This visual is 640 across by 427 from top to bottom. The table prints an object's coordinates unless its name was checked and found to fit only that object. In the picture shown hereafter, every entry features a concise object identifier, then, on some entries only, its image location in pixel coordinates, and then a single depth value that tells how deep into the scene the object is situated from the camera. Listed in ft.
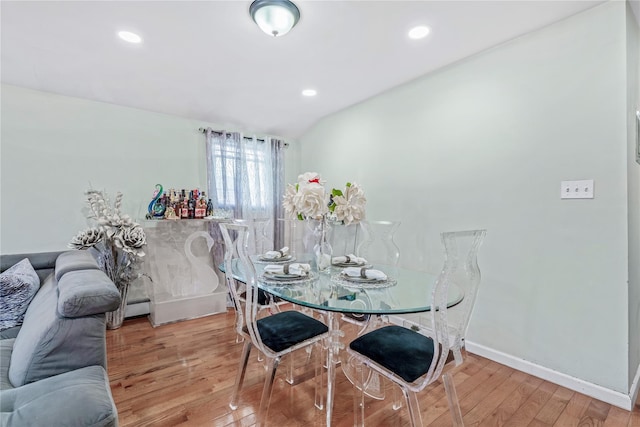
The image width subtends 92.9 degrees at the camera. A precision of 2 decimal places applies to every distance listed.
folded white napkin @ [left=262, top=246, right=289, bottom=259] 7.63
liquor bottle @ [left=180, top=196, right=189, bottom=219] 10.46
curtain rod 11.46
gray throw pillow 5.72
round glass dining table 4.37
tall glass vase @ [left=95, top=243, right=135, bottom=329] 9.09
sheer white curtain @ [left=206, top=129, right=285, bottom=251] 11.64
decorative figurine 10.09
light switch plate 6.01
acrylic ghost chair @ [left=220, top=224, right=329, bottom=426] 4.83
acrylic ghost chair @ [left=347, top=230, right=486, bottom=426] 3.94
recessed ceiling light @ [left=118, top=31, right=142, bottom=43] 6.81
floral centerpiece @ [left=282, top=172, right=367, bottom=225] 5.82
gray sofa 3.13
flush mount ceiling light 5.76
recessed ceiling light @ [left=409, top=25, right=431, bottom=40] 6.74
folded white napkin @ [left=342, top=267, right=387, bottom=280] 5.47
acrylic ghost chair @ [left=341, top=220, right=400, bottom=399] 6.18
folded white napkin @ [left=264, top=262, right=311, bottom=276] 5.92
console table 10.09
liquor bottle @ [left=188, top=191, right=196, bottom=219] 10.64
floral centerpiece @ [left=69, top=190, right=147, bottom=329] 8.72
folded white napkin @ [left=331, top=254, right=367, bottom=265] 7.02
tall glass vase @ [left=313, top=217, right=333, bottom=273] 6.48
